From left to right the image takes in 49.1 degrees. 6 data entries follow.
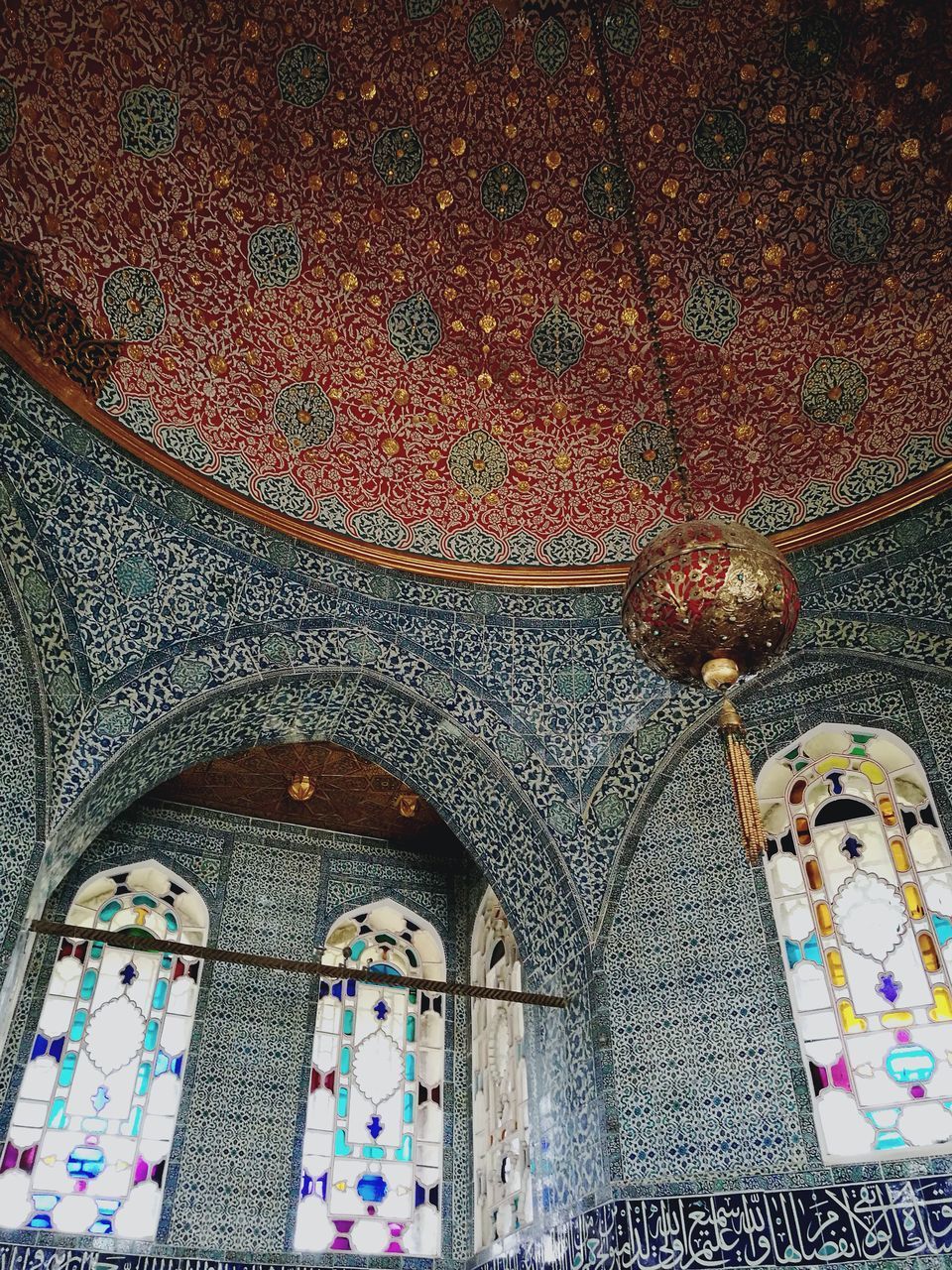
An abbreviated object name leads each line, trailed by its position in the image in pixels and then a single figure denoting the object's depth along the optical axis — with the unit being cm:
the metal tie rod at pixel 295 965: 459
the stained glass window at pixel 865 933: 419
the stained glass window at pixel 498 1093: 530
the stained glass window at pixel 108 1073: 504
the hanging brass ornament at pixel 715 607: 308
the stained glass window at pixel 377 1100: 547
